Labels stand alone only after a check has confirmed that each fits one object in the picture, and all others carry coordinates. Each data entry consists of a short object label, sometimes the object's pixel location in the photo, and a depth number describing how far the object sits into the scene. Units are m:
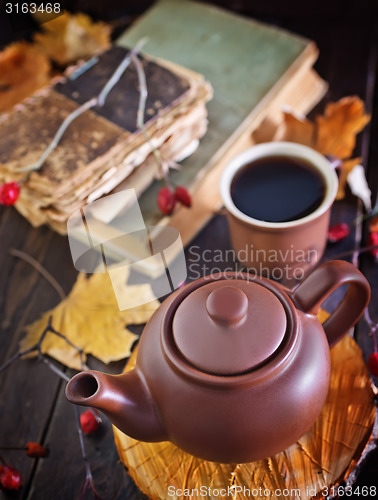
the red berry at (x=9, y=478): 0.73
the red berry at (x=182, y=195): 0.89
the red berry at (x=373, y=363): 0.75
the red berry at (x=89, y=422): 0.76
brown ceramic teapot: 0.56
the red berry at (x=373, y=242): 0.90
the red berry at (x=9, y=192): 0.86
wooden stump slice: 0.65
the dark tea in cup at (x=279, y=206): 0.79
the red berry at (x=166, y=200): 0.88
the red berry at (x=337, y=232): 0.93
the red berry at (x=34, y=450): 0.75
